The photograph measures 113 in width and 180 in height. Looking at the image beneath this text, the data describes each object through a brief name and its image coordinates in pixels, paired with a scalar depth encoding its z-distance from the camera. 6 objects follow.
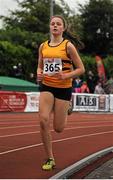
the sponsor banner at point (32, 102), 30.55
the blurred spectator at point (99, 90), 35.39
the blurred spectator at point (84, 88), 33.87
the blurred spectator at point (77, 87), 33.63
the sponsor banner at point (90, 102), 33.34
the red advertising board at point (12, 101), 28.78
